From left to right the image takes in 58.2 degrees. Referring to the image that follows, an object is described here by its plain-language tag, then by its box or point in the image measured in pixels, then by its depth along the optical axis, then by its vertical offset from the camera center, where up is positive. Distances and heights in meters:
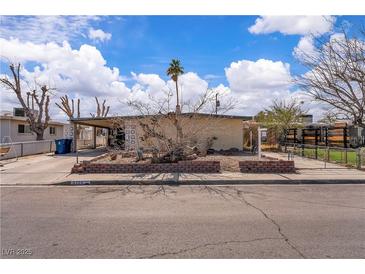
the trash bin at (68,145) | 23.19 -0.78
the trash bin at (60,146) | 22.58 -0.83
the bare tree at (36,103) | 26.39 +2.51
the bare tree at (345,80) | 14.66 +2.50
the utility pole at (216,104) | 16.95 +1.61
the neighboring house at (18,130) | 25.75 +0.38
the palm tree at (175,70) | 23.31 +4.57
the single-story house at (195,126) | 15.27 +0.44
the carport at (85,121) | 21.70 +0.93
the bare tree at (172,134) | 13.70 +0.05
